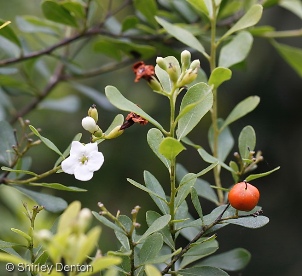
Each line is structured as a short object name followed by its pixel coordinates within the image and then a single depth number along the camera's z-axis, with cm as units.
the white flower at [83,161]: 70
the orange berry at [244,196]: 70
